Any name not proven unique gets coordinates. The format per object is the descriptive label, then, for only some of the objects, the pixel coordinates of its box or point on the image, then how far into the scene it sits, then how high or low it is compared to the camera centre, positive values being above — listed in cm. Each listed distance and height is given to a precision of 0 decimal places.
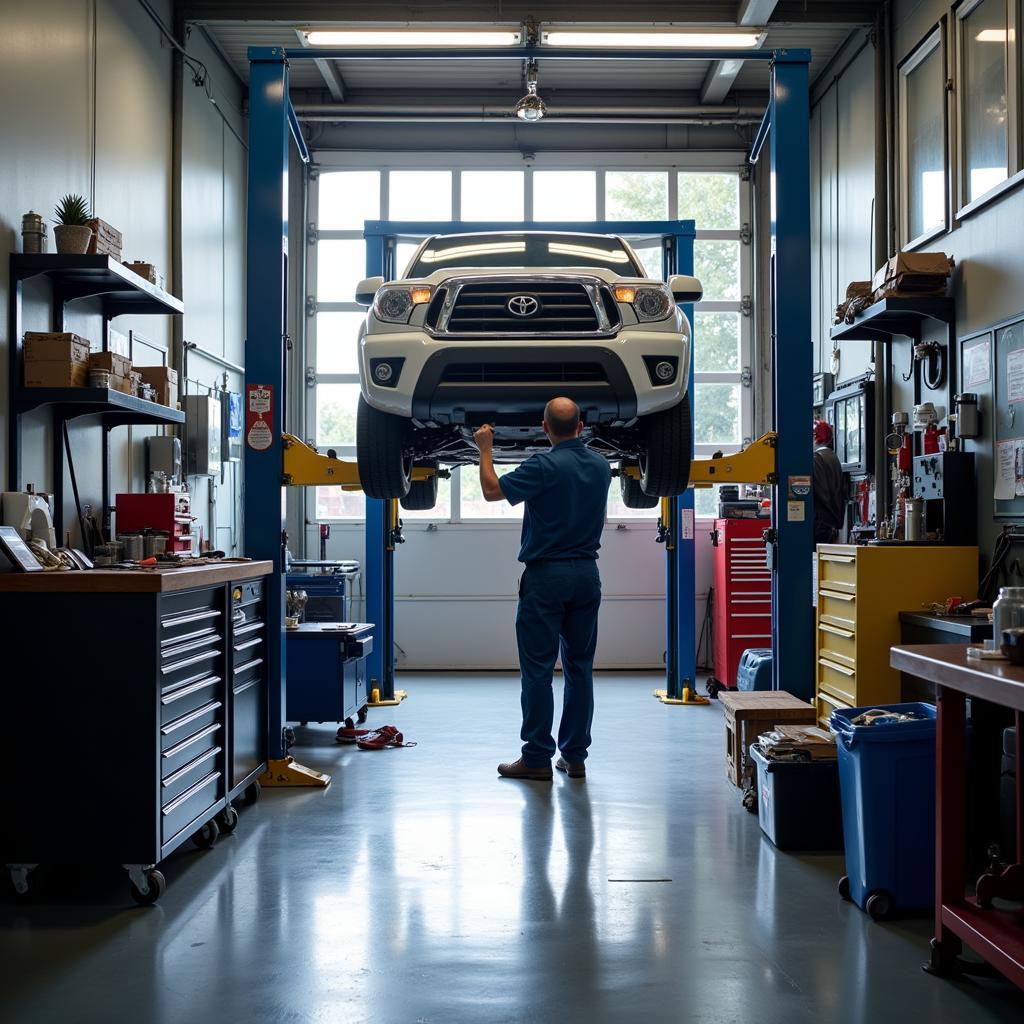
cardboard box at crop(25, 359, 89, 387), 455 +70
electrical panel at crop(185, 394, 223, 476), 719 +70
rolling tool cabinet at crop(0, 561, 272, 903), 312 -56
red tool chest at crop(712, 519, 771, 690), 811 -51
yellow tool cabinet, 426 -29
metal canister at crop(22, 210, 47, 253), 462 +134
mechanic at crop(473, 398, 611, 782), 451 -21
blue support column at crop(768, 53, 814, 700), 484 +39
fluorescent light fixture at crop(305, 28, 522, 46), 553 +273
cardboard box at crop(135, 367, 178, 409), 561 +82
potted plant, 469 +137
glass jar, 249 -20
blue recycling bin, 304 -83
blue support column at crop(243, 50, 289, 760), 478 +107
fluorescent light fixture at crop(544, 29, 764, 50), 580 +284
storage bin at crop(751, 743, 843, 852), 375 -99
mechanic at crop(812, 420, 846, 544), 700 +23
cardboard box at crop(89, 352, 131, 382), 475 +79
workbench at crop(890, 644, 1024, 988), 249 -83
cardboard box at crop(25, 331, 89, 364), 456 +82
